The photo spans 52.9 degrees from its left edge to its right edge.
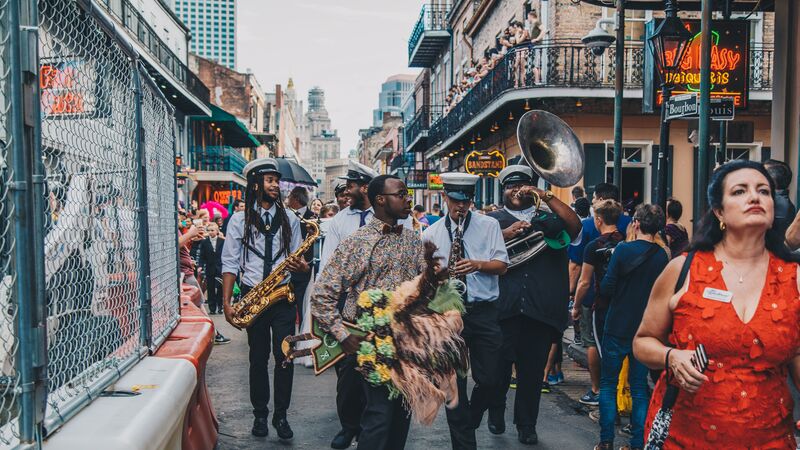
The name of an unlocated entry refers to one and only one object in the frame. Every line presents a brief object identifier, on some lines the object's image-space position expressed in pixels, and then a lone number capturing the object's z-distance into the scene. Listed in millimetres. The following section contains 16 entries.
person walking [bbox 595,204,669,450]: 5613
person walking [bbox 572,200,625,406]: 6352
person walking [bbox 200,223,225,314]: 13745
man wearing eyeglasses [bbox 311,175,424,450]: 4215
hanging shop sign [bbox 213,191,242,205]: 38906
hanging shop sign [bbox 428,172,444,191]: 25453
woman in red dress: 2965
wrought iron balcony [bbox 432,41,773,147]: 17891
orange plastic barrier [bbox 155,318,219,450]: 4160
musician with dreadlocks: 6051
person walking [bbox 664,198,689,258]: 7263
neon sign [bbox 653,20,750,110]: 9828
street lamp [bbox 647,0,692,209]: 8891
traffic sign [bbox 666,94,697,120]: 8078
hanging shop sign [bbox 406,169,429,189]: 38562
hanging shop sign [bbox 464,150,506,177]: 18078
